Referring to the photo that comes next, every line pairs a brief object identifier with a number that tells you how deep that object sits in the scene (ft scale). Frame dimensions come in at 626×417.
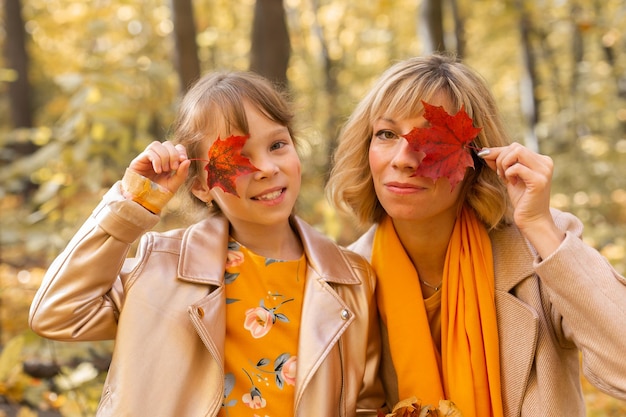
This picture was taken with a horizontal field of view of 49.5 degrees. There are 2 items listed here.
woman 6.89
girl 6.89
